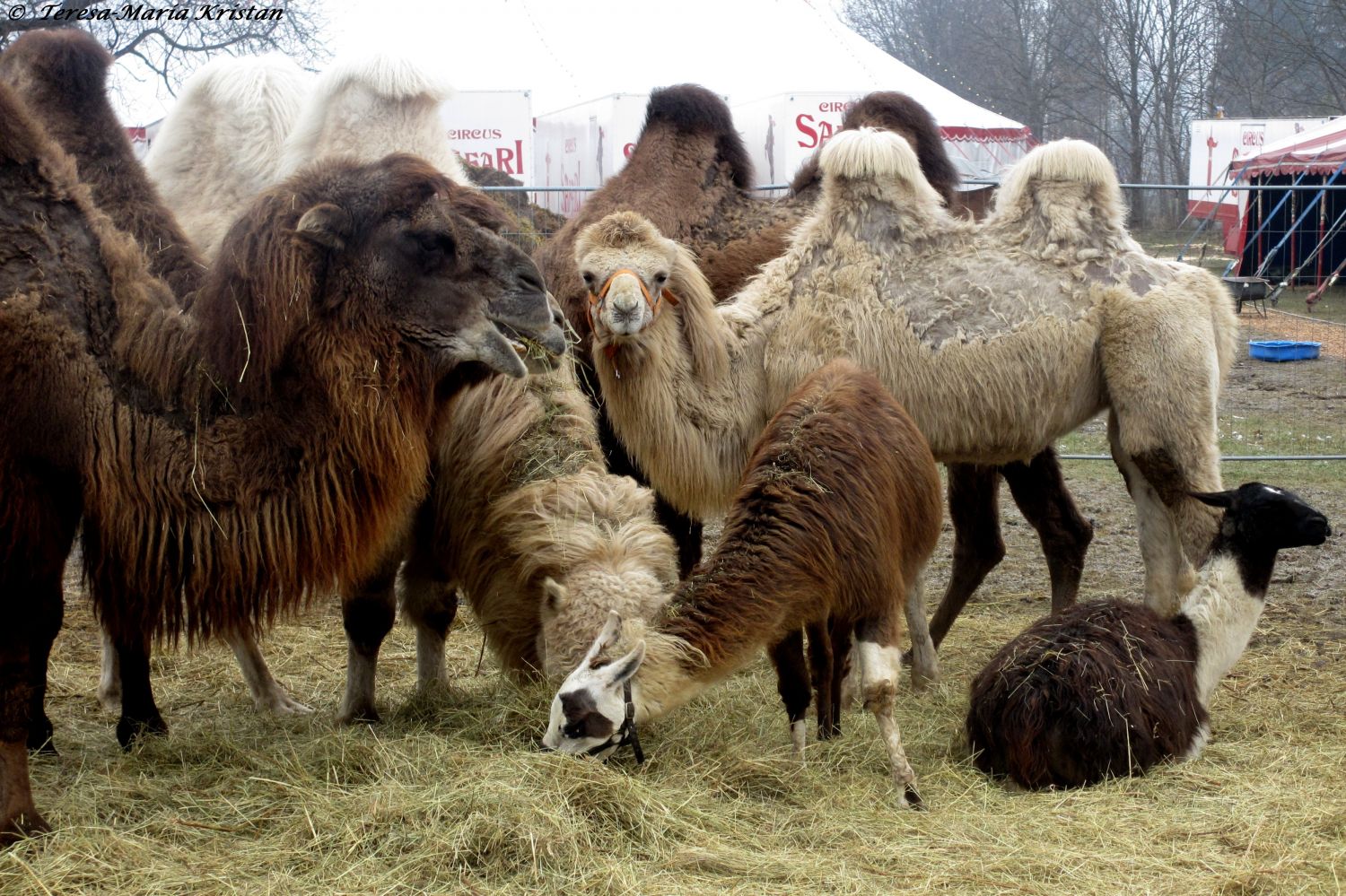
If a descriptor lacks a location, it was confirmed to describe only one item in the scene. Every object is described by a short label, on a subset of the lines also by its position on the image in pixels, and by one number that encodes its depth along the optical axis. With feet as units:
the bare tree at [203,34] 57.00
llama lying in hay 15.48
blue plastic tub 47.19
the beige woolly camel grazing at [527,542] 15.30
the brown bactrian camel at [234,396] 13.09
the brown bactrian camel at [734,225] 21.95
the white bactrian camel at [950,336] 19.03
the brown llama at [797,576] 13.89
